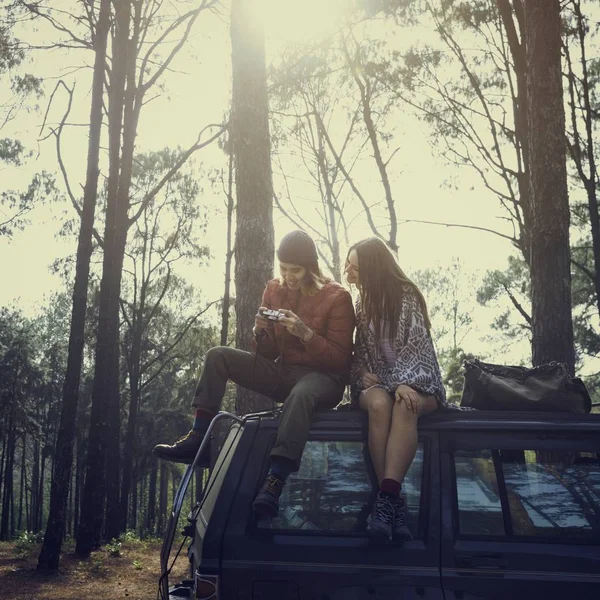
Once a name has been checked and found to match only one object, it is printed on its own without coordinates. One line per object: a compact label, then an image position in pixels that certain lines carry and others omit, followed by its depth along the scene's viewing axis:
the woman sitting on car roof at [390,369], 3.48
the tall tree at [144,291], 29.36
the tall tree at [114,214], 14.84
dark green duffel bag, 3.95
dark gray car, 3.31
